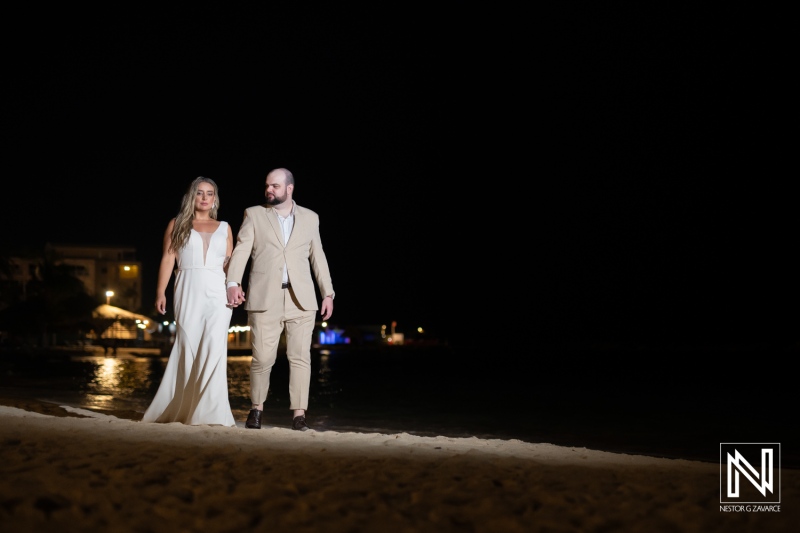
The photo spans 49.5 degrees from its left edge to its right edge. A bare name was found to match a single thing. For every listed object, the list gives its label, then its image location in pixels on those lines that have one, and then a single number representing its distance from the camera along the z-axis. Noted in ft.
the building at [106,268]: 416.46
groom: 24.80
